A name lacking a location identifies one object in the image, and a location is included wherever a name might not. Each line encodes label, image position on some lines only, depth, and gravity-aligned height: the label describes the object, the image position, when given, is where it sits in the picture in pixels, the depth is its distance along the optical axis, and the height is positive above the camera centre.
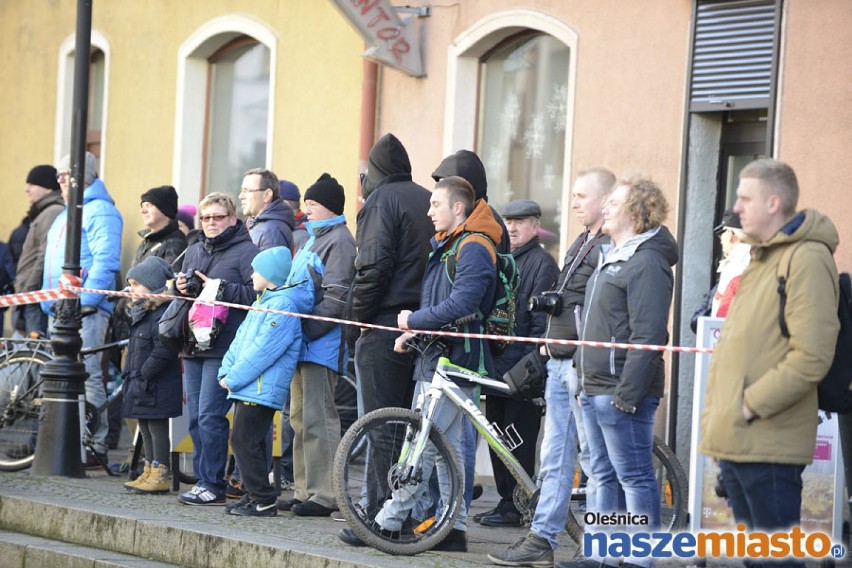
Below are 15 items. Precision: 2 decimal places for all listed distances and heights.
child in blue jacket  16.04 -0.94
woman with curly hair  12.63 -0.46
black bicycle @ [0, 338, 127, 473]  19.88 -1.50
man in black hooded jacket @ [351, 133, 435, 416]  15.27 -0.37
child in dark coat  17.84 -1.19
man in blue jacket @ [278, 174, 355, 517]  16.76 -0.98
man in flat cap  17.14 -0.73
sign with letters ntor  22.89 +1.41
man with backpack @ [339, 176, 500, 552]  14.31 -0.42
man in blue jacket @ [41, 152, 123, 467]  20.94 -0.51
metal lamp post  19.06 -1.15
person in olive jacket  10.14 -0.46
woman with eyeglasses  17.06 -0.85
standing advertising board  14.66 -1.29
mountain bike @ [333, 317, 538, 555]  14.15 -1.27
